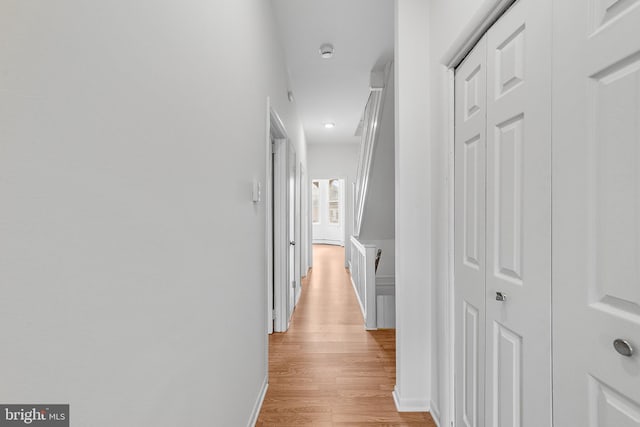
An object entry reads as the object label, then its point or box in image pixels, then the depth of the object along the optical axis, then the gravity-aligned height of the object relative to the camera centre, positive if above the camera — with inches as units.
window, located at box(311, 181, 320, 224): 430.6 +13.4
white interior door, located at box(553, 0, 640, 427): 28.5 -0.2
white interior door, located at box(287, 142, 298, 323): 139.8 -4.2
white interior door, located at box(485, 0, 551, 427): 39.2 -1.0
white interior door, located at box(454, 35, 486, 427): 55.2 -4.6
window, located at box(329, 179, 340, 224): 426.0 +6.6
